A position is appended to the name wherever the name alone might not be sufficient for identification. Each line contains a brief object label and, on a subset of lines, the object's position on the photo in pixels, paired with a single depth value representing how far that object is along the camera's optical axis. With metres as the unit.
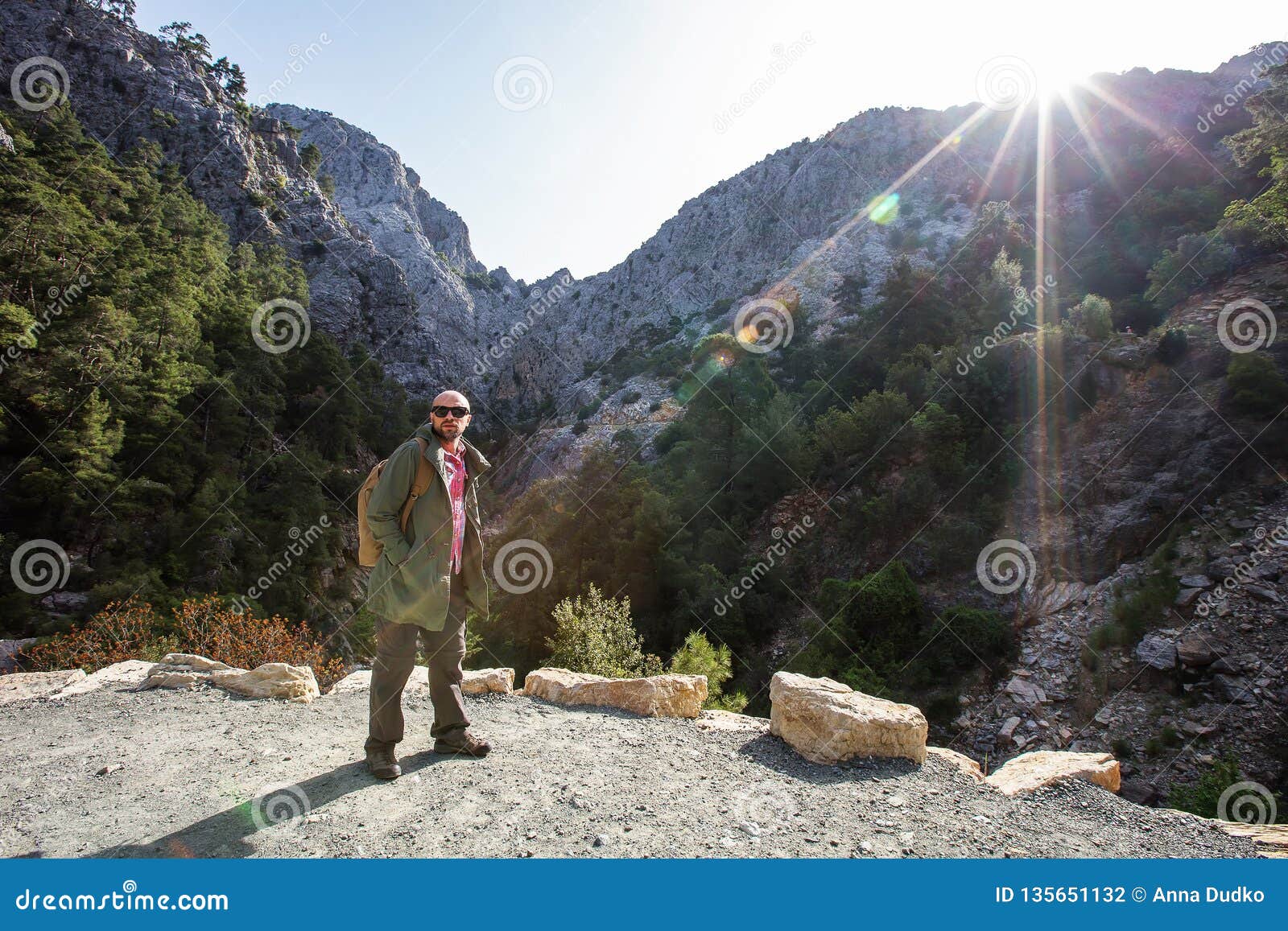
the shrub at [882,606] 14.07
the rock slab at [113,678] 5.36
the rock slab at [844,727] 4.11
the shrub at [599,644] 8.36
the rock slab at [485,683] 5.50
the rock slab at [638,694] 5.19
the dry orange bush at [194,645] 7.49
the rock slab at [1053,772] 3.84
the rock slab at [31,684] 5.23
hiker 3.41
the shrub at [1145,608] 10.83
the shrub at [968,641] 12.48
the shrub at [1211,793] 7.46
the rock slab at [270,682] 5.43
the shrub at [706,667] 8.96
